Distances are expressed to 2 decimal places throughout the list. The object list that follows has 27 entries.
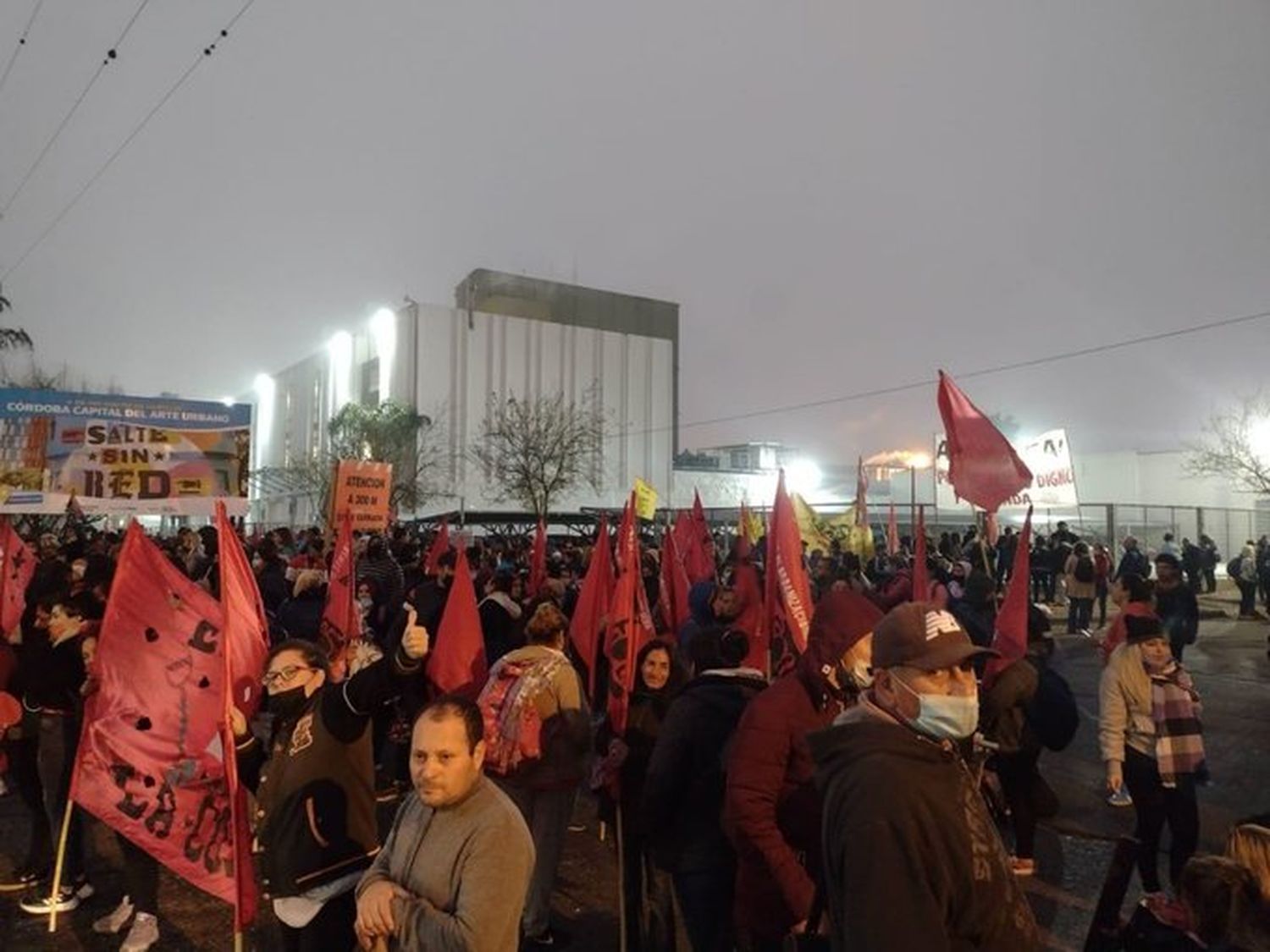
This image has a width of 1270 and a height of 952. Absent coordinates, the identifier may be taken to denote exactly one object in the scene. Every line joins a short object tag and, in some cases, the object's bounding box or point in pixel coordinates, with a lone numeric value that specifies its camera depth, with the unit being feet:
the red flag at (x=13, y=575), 24.90
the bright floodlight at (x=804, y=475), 233.14
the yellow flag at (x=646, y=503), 51.53
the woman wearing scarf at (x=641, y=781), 13.17
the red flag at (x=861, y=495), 59.88
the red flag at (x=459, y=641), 19.71
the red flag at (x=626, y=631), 17.34
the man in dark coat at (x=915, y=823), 6.10
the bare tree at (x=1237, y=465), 91.50
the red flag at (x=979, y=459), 25.96
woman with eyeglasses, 10.87
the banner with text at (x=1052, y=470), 49.98
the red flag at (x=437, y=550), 35.99
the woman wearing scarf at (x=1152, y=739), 15.83
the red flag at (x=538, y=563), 33.73
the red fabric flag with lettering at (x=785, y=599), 18.86
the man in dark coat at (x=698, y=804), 11.82
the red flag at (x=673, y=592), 30.45
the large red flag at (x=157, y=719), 14.11
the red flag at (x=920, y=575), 22.58
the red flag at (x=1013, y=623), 18.48
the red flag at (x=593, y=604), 23.59
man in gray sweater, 7.75
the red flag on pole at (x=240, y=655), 12.68
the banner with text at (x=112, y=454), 47.19
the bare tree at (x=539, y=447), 160.25
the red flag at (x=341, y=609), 22.60
